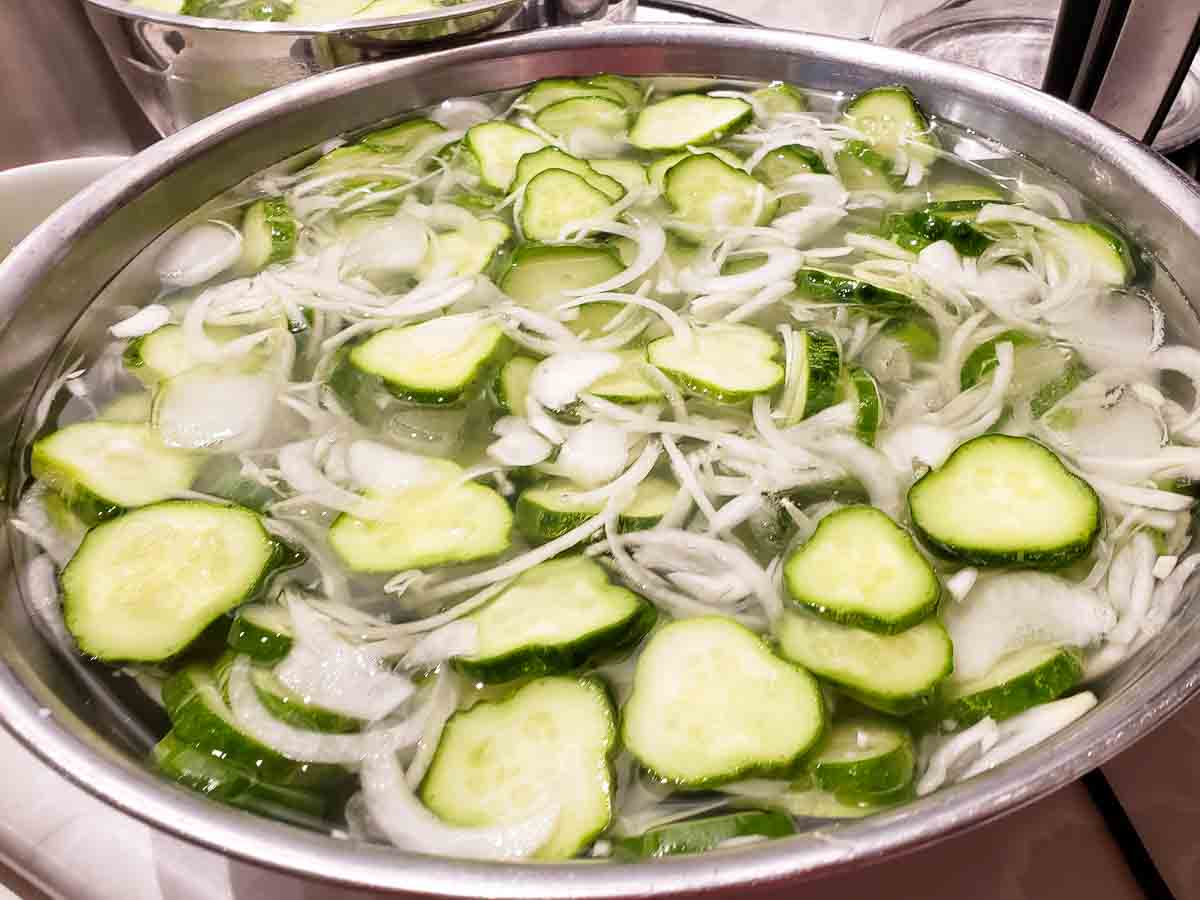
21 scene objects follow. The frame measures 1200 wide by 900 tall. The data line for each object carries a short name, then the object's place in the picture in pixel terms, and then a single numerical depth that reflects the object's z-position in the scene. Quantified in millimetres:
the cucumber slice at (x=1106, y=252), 560
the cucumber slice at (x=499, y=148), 615
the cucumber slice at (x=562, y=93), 657
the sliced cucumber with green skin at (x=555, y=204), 577
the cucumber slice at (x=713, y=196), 585
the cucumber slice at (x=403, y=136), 637
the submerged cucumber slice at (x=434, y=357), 510
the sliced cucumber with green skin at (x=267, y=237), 588
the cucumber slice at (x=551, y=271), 551
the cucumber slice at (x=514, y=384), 510
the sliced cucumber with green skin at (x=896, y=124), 627
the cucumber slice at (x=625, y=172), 608
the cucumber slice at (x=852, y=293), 539
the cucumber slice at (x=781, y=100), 650
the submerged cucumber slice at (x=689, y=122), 630
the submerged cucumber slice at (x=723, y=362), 503
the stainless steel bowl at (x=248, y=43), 632
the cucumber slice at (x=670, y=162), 606
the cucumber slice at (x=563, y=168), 596
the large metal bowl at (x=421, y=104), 389
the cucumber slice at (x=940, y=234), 568
